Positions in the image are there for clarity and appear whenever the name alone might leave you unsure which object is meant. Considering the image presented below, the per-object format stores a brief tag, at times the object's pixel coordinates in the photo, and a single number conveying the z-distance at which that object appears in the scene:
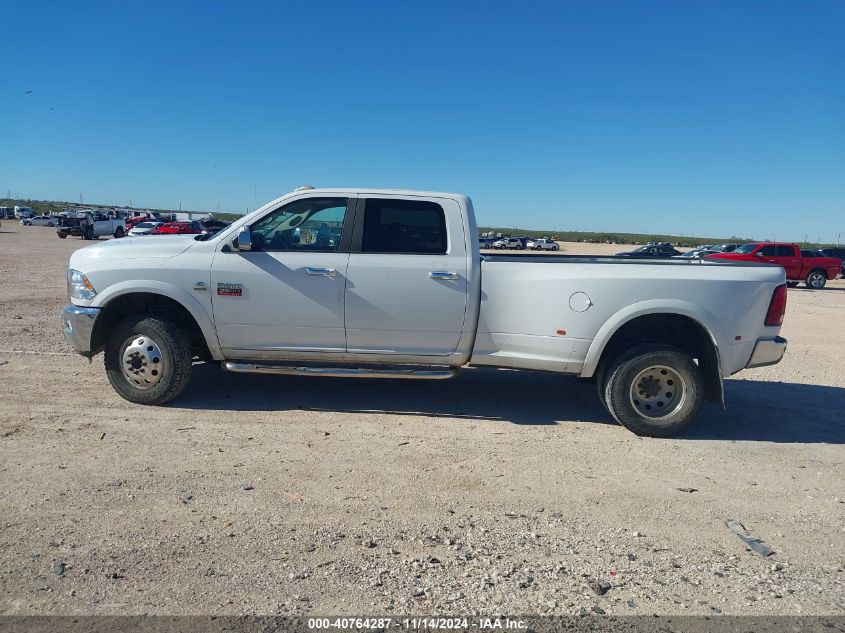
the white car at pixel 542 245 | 62.53
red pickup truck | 25.89
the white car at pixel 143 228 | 38.92
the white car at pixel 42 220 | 65.62
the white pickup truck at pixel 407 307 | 5.48
